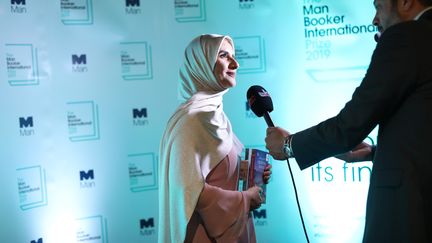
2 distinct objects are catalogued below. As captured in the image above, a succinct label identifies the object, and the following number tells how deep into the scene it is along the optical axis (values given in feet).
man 4.94
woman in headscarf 6.52
